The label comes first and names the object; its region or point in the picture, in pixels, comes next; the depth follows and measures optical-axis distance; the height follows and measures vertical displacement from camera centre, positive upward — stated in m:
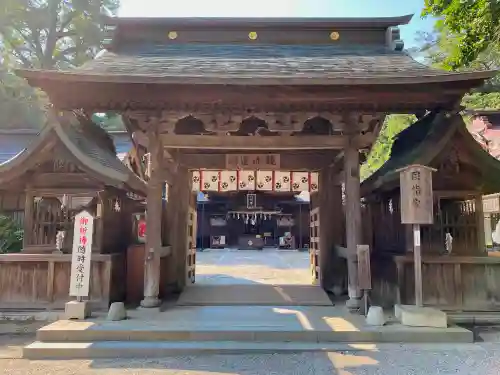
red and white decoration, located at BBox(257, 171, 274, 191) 10.80 +1.36
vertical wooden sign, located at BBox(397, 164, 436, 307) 6.05 +0.40
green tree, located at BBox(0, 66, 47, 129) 22.23 +7.53
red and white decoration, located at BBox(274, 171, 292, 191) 10.52 +1.27
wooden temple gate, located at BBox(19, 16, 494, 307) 6.62 +2.37
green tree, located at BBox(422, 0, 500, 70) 8.70 +4.93
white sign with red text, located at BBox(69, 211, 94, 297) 6.28 -0.48
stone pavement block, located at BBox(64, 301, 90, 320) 6.21 -1.40
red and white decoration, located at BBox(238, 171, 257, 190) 10.81 +1.36
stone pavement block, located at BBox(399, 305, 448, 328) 5.89 -1.45
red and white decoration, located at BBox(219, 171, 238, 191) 10.72 +1.31
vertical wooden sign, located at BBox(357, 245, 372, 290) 6.38 -0.71
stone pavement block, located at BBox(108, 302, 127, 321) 6.17 -1.41
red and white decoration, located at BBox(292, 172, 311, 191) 10.41 +1.28
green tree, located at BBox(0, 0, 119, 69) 23.98 +12.94
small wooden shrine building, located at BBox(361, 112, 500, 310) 6.88 -0.05
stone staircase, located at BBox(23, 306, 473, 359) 5.27 -1.65
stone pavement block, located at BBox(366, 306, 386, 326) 5.95 -1.45
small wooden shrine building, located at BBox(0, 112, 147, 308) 6.84 +0.36
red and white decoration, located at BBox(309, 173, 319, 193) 10.01 +1.21
